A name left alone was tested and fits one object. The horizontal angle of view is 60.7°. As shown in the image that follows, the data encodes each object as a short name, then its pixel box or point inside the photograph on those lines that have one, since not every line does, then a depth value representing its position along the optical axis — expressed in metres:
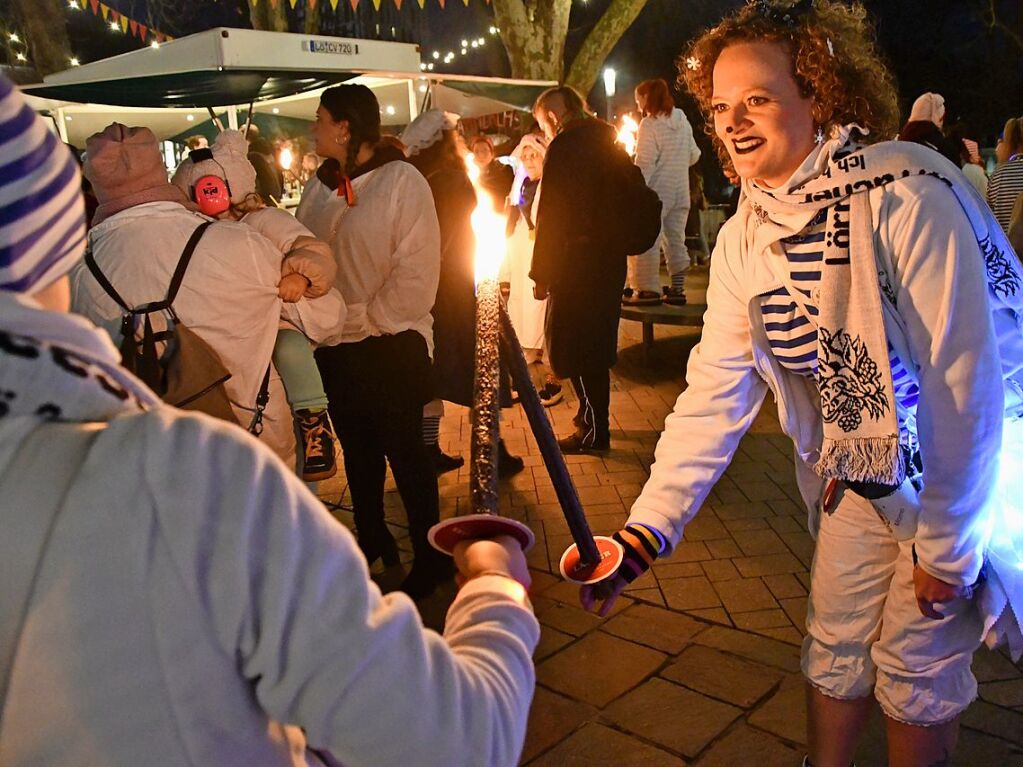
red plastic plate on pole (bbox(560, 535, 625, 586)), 1.92
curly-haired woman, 2.01
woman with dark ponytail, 3.97
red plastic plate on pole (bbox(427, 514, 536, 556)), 1.29
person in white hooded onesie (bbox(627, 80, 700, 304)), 8.41
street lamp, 13.30
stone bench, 8.16
